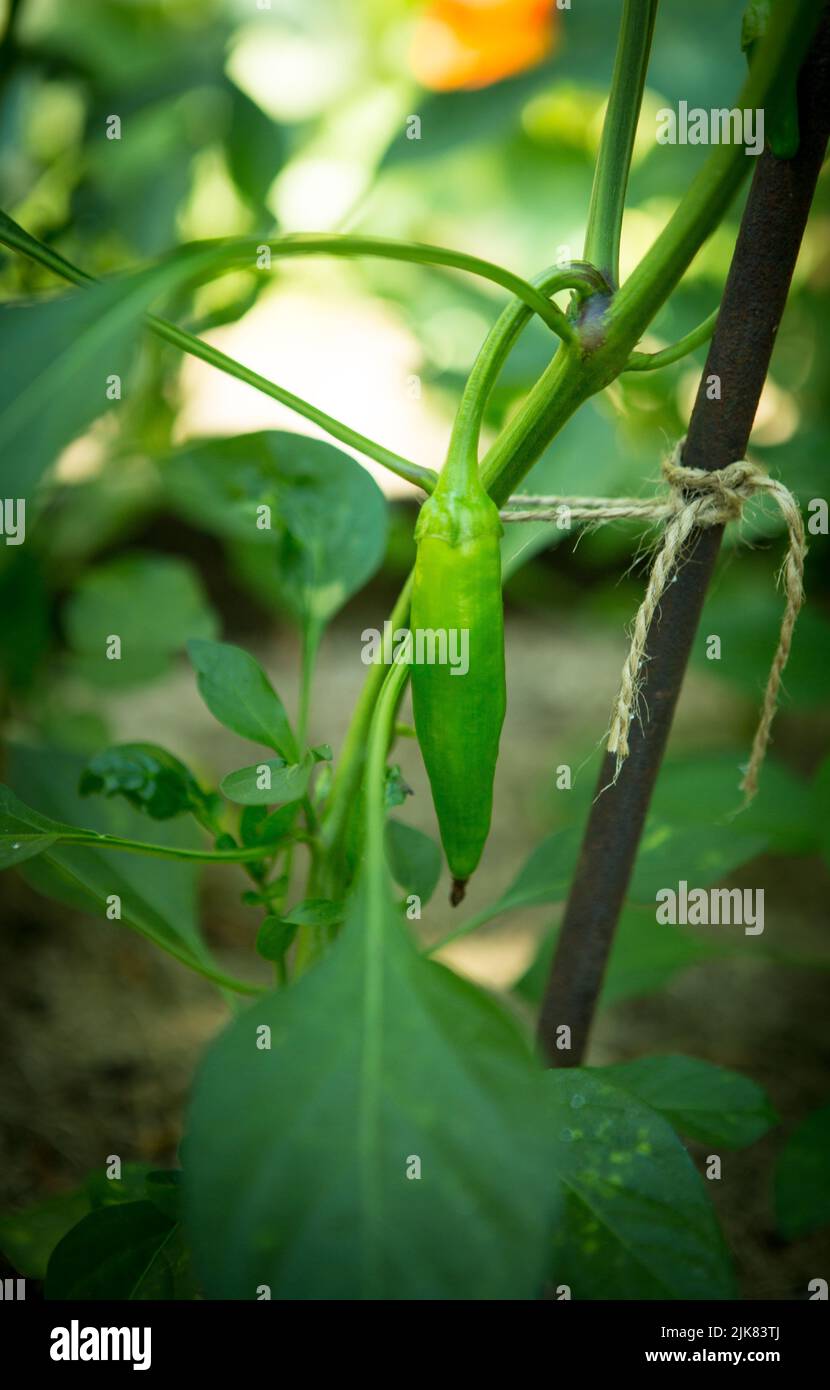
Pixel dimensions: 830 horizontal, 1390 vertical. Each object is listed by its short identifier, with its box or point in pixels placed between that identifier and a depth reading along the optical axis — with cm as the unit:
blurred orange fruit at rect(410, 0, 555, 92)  115
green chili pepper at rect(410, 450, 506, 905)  38
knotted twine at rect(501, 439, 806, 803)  42
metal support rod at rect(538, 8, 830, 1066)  41
